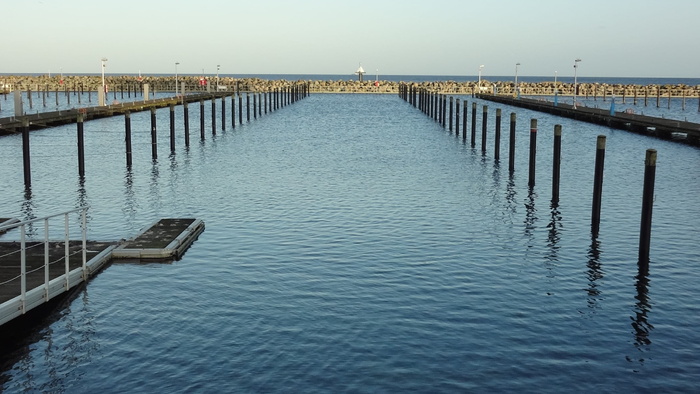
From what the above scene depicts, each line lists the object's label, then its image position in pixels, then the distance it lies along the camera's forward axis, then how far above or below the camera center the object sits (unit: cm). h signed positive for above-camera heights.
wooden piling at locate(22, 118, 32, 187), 3303 -344
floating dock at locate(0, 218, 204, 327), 1525 -443
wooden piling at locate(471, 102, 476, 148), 5572 -349
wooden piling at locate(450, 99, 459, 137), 6491 -386
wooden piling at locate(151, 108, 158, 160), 4562 -391
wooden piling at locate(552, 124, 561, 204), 2961 -332
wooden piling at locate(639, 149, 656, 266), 2036 -334
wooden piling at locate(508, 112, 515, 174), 3956 -349
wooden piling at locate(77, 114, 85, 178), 3644 -363
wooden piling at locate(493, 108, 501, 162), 4456 -351
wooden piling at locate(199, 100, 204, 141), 5935 -394
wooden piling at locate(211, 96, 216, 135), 6356 -398
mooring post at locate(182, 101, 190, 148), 5382 -384
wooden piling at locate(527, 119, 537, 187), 3334 -334
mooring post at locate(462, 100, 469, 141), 6014 -398
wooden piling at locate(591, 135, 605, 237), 2450 -332
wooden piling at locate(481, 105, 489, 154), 5137 -377
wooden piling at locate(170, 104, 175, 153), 4914 -379
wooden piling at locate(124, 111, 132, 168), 4072 -357
